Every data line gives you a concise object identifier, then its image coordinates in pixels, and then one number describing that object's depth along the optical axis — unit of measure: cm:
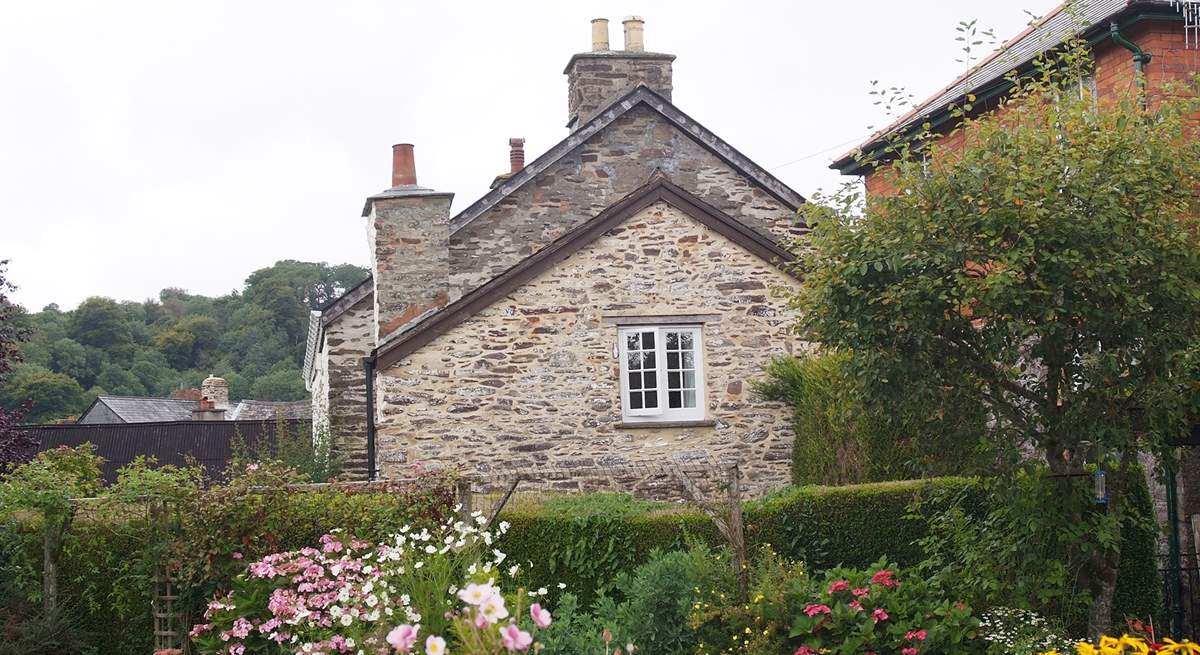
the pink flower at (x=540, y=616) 625
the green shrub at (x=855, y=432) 981
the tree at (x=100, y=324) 5803
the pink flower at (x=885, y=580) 1007
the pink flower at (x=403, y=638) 612
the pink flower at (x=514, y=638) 599
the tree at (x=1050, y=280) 905
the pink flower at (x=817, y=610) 984
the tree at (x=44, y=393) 4978
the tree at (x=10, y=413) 1459
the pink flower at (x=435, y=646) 621
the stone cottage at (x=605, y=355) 1652
